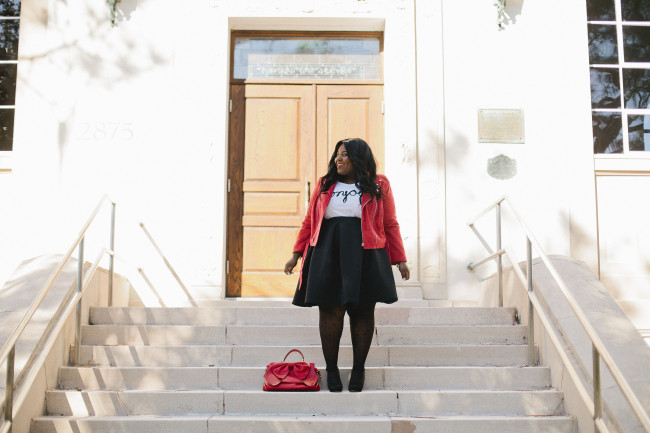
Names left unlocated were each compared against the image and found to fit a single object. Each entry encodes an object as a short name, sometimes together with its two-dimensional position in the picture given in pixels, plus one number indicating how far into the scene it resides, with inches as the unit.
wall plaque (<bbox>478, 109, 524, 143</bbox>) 256.4
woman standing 161.0
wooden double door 257.8
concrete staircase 154.5
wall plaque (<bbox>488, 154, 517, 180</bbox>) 255.1
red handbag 162.4
